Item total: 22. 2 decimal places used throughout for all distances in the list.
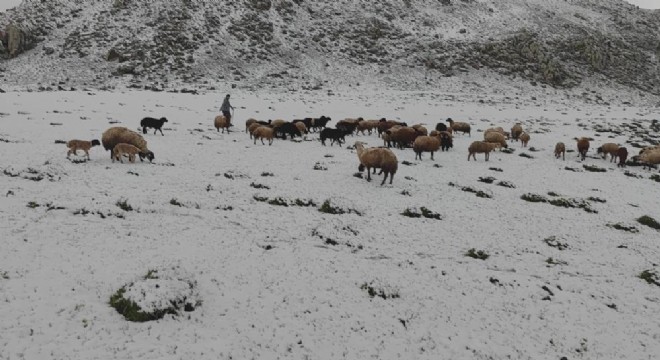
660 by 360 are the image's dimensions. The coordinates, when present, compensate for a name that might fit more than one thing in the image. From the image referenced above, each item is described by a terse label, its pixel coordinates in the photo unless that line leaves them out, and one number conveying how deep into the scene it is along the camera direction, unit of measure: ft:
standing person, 92.22
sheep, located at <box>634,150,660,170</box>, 83.05
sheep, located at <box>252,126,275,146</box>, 81.41
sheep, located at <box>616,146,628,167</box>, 83.73
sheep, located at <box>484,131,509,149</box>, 90.99
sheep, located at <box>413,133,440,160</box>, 76.23
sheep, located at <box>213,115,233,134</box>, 89.30
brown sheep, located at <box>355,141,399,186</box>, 57.63
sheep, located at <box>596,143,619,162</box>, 86.33
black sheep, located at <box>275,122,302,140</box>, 87.71
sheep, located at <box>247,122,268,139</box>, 86.33
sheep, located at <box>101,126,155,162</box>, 59.21
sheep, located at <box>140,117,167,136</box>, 80.07
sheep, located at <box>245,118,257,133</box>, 89.34
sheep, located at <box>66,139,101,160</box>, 56.65
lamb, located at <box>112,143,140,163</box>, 57.62
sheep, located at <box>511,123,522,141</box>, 102.78
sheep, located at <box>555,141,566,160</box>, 87.41
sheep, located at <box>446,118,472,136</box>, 105.60
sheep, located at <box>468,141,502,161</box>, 79.77
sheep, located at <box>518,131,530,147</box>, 97.66
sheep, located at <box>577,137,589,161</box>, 87.35
